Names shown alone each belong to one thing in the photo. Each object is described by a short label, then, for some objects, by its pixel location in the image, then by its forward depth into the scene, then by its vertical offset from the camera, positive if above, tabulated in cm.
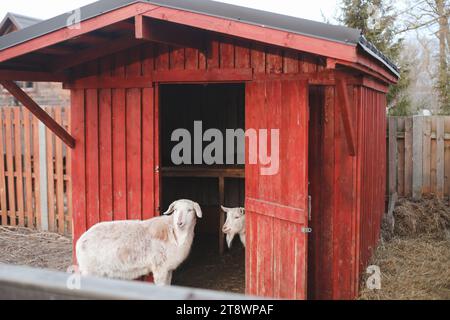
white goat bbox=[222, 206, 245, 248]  766 -109
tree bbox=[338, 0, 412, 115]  1346 +287
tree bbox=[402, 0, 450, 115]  1858 +439
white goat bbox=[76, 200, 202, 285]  627 -117
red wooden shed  534 +39
